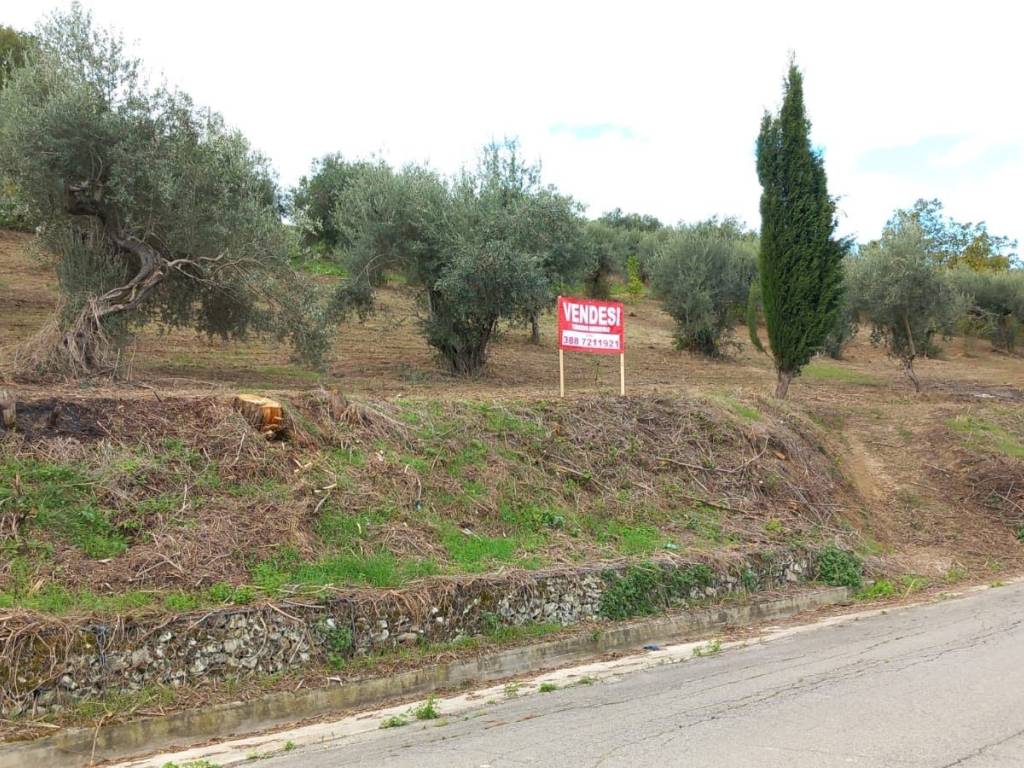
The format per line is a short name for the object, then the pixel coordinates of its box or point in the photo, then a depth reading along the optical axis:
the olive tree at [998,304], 50.03
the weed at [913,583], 14.21
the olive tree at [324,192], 40.56
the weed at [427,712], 7.97
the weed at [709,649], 10.24
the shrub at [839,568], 13.94
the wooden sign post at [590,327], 16.08
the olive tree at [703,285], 36.38
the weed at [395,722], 7.73
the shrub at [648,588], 11.24
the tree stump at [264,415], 11.64
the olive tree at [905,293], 31.20
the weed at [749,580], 12.79
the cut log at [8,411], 10.03
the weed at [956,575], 14.95
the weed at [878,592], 13.74
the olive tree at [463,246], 22.45
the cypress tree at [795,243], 24.66
